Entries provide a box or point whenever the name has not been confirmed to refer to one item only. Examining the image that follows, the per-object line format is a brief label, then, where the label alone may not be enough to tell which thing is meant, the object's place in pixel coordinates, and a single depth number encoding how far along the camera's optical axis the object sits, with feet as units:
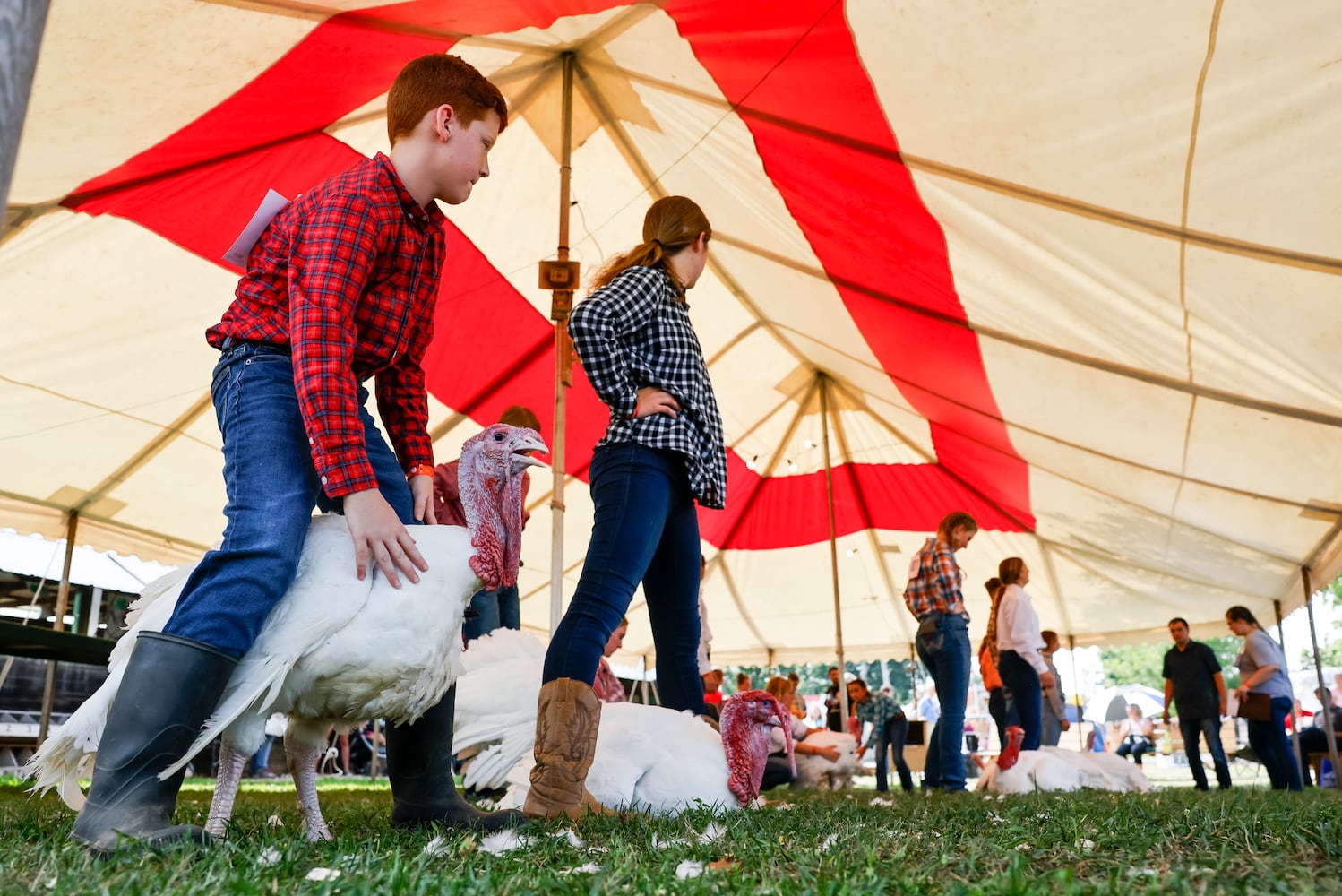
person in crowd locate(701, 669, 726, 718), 22.61
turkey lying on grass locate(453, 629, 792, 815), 7.97
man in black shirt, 20.66
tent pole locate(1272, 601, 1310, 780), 24.39
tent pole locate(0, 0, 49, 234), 2.23
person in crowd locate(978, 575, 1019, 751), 18.06
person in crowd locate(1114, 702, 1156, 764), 40.63
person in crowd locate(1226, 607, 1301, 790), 18.45
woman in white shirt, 17.01
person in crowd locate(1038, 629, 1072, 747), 21.35
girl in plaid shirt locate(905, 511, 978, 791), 14.76
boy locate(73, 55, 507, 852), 4.81
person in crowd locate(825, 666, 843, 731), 30.60
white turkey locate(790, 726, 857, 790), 20.22
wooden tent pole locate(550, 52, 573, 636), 16.14
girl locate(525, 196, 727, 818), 7.11
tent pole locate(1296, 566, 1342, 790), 21.36
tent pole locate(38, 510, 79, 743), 19.47
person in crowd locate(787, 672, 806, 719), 28.18
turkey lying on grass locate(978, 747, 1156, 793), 15.43
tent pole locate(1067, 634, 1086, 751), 33.76
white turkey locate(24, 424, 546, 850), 5.11
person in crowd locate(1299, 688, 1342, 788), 27.53
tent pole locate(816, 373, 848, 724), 28.14
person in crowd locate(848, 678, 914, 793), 24.70
